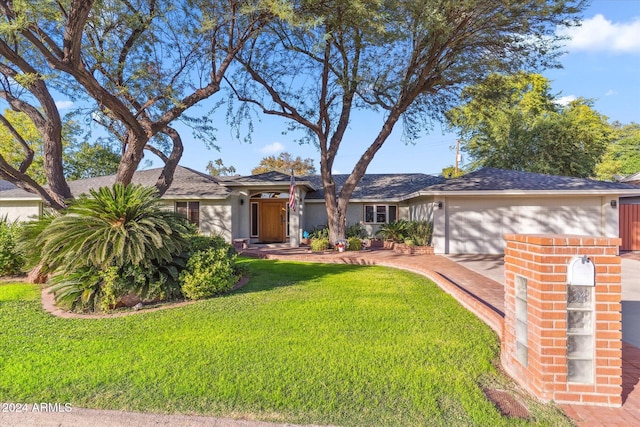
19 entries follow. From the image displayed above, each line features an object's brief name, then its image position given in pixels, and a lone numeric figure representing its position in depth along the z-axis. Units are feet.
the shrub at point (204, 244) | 25.40
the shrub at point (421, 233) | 43.57
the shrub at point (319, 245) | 46.05
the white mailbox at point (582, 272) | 9.29
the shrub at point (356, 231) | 54.19
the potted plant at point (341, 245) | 44.87
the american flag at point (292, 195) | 43.96
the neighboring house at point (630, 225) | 45.42
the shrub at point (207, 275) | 21.39
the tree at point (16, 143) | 77.61
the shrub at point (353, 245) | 46.06
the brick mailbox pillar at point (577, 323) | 9.37
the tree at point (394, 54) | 31.83
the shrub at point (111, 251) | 19.51
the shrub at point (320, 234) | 50.39
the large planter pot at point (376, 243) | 51.56
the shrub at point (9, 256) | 28.63
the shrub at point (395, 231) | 47.16
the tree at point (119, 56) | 24.62
